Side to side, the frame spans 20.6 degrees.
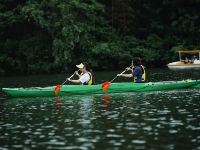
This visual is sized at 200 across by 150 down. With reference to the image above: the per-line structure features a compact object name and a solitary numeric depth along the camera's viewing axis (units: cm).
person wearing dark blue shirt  2795
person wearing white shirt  2769
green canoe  2777
